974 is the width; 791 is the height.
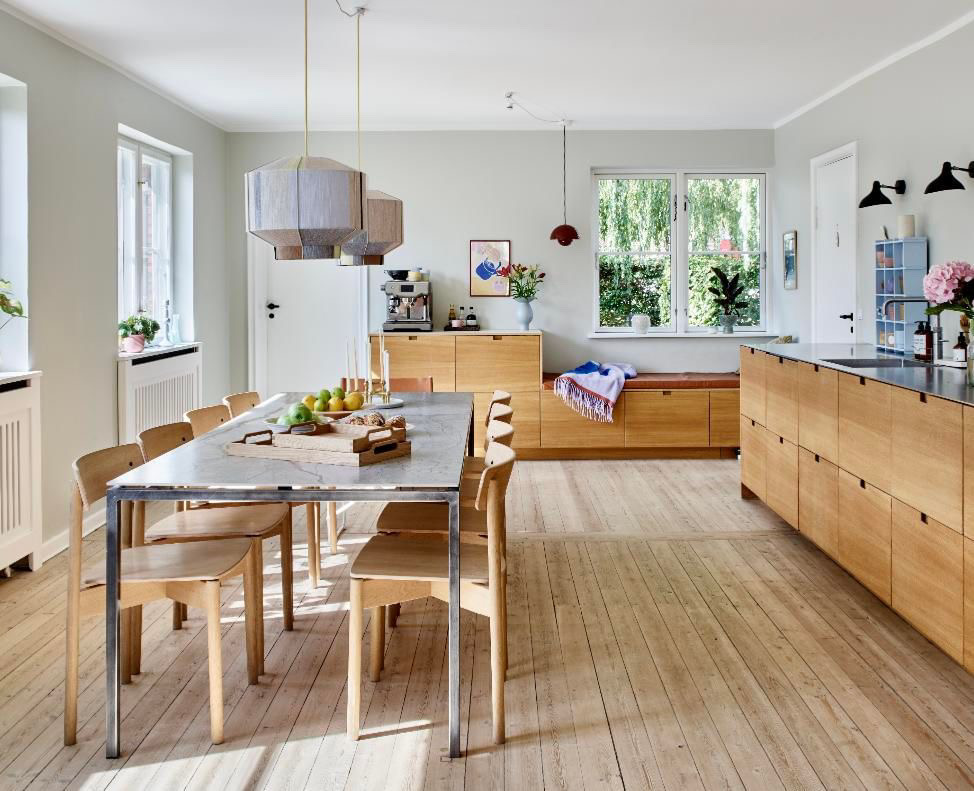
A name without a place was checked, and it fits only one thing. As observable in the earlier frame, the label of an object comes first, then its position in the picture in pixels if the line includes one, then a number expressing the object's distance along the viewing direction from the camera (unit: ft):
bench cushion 24.17
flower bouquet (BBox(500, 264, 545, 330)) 25.30
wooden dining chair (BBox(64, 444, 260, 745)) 8.73
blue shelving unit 16.75
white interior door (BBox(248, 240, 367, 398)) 25.85
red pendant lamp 25.31
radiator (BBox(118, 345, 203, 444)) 18.49
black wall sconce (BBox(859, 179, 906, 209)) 17.62
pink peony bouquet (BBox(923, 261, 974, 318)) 12.05
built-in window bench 24.23
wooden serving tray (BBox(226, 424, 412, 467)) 9.73
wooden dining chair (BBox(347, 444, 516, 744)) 8.92
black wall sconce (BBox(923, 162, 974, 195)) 15.37
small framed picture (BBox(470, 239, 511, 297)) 25.88
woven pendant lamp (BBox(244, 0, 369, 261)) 9.58
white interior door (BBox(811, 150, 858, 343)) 20.75
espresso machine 24.82
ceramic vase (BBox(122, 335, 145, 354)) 19.15
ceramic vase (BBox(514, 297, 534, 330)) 25.39
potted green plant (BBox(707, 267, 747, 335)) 26.09
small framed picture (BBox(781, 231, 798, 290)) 24.36
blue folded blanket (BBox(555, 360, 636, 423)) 23.95
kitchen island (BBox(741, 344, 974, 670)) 10.07
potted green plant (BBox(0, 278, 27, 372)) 14.26
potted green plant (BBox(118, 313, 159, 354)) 19.17
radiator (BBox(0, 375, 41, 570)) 14.06
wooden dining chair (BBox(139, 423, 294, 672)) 10.65
